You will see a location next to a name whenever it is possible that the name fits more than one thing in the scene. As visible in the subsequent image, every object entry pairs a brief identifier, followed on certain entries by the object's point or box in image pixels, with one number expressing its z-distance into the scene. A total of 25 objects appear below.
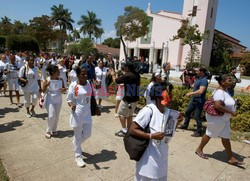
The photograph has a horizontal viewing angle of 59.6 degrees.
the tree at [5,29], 55.57
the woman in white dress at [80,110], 3.78
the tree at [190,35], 23.11
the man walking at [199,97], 5.29
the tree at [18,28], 55.03
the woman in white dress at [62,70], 9.39
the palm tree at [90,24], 60.36
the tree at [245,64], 28.44
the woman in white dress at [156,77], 5.06
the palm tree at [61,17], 55.84
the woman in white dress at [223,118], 3.97
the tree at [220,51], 31.63
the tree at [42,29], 47.03
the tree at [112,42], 85.06
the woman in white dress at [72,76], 8.59
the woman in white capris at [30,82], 6.40
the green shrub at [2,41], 46.17
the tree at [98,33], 61.56
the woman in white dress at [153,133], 2.35
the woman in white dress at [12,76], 7.76
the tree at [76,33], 69.62
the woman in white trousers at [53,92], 4.82
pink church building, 29.09
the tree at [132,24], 27.66
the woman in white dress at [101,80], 7.55
